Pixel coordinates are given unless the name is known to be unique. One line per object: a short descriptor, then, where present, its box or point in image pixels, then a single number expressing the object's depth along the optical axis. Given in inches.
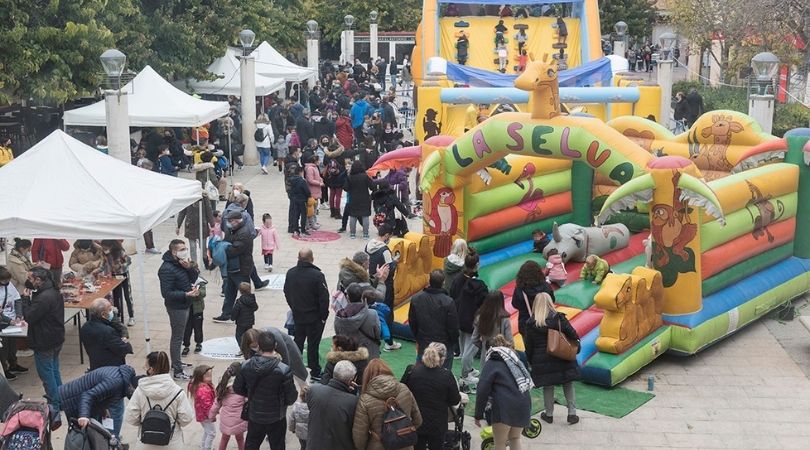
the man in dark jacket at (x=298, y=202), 681.0
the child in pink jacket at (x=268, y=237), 599.5
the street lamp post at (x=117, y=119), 616.7
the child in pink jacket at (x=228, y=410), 345.4
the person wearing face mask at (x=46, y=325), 394.6
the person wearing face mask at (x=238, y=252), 499.5
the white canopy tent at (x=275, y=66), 1139.3
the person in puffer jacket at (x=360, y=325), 389.4
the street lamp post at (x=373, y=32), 1646.2
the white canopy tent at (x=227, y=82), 1023.6
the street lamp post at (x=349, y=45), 1593.3
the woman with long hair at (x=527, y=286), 412.8
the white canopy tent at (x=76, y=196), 430.3
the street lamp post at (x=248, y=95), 929.5
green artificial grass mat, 412.2
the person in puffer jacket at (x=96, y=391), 320.5
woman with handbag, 380.2
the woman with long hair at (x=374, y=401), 304.5
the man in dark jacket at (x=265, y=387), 330.3
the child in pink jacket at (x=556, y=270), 496.7
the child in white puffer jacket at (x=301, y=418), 349.4
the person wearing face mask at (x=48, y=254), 500.4
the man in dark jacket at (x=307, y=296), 419.5
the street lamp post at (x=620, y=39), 1138.7
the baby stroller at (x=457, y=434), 343.4
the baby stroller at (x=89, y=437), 313.0
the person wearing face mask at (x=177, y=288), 430.3
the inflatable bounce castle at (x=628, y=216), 445.4
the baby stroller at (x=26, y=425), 298.0
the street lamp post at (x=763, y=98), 669.9
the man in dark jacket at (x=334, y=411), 308.2
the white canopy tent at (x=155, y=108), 766.5
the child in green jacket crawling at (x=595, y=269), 498.0
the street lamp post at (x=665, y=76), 959.6
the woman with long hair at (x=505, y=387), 339.6
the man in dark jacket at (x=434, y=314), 398.9
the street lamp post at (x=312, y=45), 1330.0
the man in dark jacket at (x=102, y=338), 365.4
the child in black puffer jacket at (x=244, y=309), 430.6
